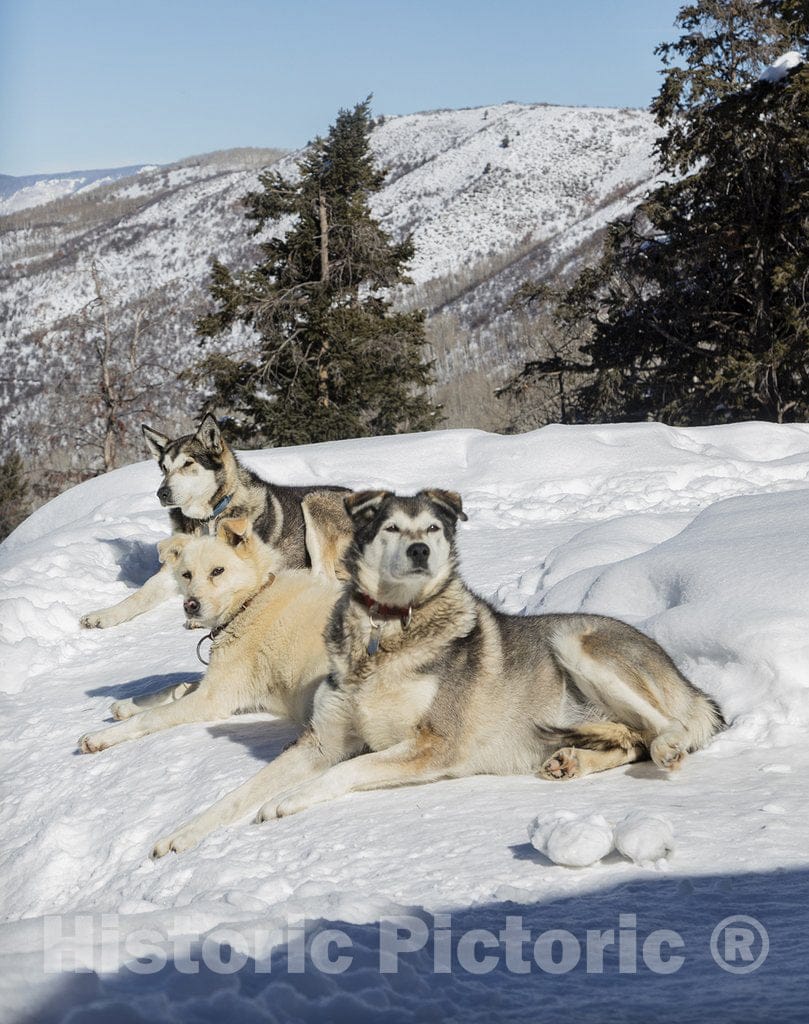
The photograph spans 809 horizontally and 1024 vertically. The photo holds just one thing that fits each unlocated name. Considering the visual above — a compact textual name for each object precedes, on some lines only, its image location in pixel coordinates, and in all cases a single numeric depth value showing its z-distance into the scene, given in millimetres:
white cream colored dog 5867
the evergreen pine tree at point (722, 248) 23250
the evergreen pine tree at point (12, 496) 45438
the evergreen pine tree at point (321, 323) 28734
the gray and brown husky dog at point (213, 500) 9156
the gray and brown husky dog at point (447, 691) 4527
